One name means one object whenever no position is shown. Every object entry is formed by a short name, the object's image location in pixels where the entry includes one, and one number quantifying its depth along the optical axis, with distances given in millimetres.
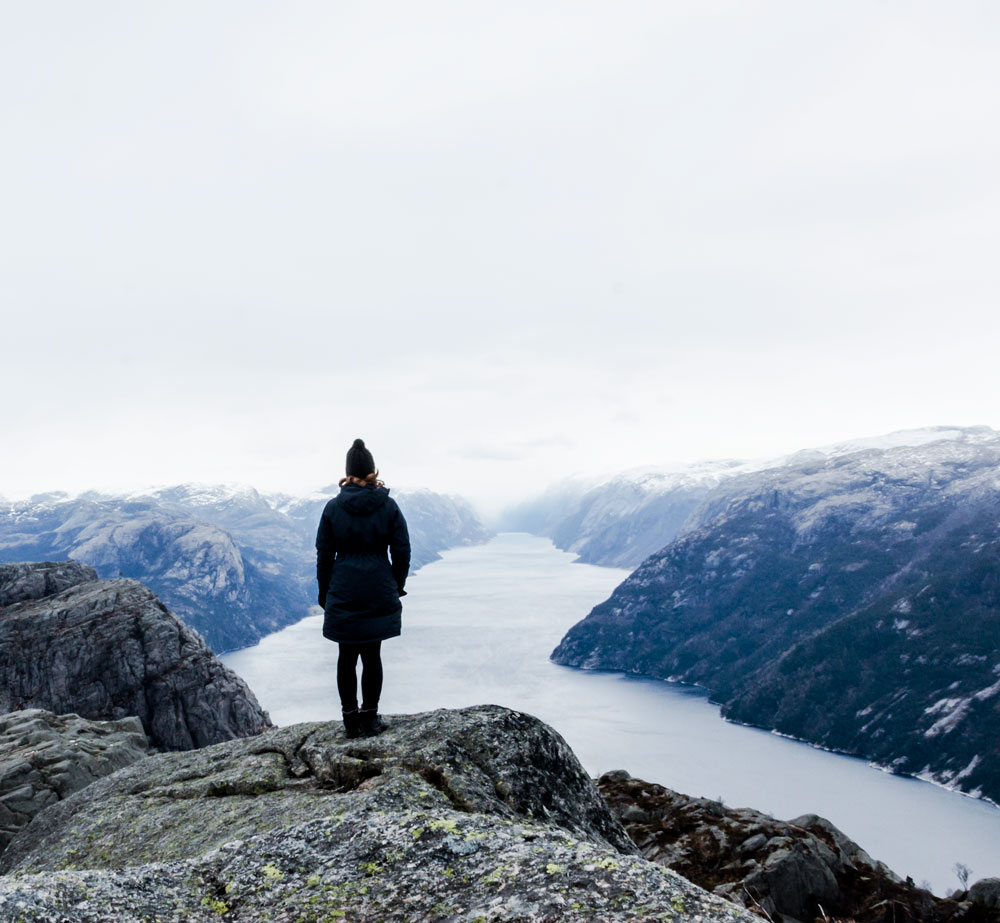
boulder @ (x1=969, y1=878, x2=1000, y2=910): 19842
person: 12133
